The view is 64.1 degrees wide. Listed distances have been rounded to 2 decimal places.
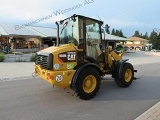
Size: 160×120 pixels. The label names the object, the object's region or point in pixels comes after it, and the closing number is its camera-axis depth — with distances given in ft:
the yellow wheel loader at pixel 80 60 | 12.63
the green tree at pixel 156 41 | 178.57
